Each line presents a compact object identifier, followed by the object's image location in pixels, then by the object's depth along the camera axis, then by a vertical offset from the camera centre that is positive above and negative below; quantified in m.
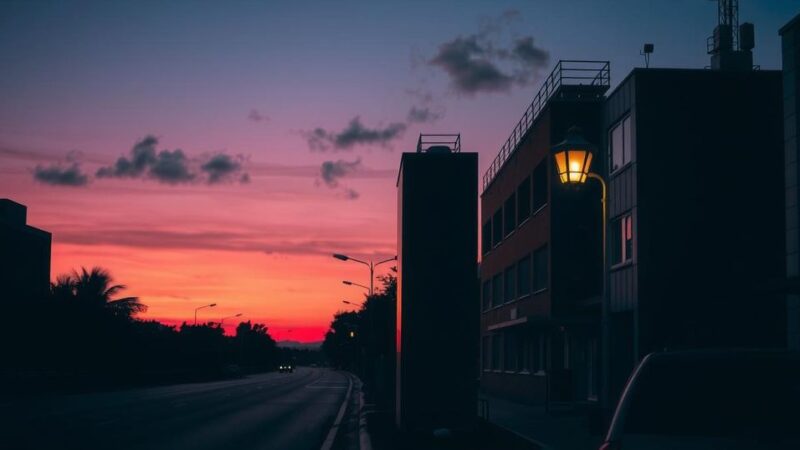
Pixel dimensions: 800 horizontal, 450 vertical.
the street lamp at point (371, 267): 56.97 +5.08
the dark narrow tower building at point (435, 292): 16.77 +0.91
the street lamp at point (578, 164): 13.91 +2.70
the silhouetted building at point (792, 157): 16.42 +3.40
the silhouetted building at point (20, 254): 72.56 +6.70
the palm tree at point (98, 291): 54.72 +2.76
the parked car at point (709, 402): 5.58 -0.33
